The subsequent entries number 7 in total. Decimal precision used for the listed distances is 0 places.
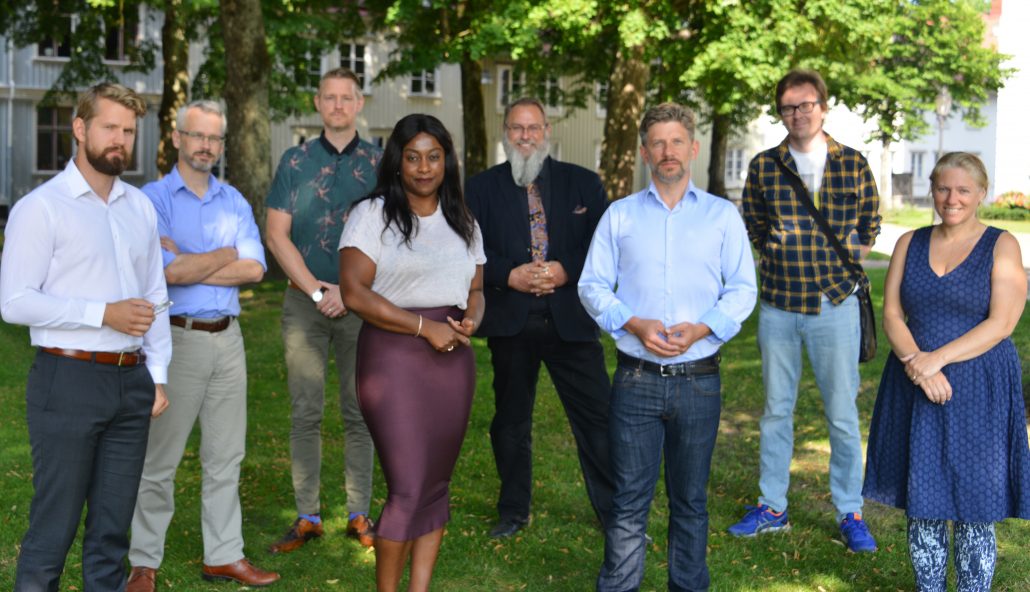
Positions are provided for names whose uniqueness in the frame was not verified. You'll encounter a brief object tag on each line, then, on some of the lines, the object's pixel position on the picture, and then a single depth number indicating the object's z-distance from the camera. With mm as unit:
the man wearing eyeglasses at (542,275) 6207
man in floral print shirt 6098
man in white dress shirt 4383
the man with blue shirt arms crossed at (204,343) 5445
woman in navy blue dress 5023
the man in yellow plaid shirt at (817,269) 6336
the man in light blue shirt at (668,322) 5043
